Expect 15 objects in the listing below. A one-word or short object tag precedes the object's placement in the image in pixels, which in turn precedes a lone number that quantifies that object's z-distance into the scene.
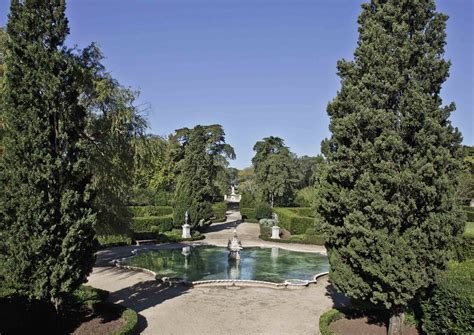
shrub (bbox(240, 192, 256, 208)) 47.31
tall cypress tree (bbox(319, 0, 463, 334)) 9.11
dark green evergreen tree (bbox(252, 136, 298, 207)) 49.66
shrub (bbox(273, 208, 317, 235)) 31.61
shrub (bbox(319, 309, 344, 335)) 10.53
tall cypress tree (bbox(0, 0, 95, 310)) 9.50
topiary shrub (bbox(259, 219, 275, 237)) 31.89
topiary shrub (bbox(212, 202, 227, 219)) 43.97
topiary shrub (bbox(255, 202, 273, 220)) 42.09
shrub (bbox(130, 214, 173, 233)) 30.84
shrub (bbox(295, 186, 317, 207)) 47.61
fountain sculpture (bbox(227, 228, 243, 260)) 22.30
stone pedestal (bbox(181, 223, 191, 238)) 30.17
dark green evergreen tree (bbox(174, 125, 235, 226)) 31.67
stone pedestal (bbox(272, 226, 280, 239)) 30.67
